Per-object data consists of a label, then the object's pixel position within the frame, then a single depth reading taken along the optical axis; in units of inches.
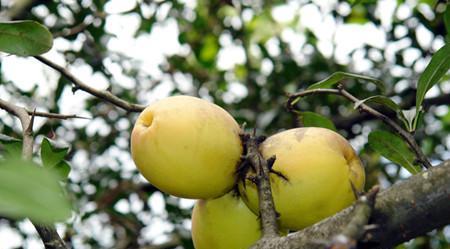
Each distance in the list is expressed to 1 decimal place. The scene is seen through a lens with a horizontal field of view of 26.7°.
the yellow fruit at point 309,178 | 20.2
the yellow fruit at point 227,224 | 21.3
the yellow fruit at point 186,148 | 20.1
